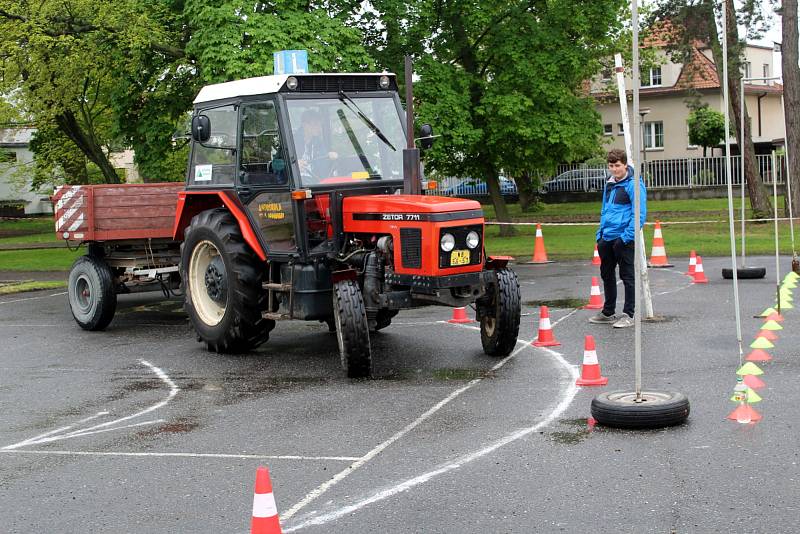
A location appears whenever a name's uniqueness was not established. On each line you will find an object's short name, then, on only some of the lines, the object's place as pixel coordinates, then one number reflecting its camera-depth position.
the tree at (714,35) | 30.73
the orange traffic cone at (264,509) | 5.15
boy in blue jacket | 12.73
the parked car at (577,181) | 47.88
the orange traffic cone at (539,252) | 22.02
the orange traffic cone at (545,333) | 11.64
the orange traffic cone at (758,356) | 9.85
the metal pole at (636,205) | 7.51
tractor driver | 11.19
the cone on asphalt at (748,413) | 7.86
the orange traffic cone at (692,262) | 17.42
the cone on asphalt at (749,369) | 8.53
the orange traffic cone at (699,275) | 16.72
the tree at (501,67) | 27.91
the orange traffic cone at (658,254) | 19.72
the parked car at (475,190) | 49.50
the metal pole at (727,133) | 9.04
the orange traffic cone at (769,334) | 11.21
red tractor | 10.24
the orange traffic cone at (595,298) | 14.52
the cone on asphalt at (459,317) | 13.75
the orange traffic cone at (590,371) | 9.41
